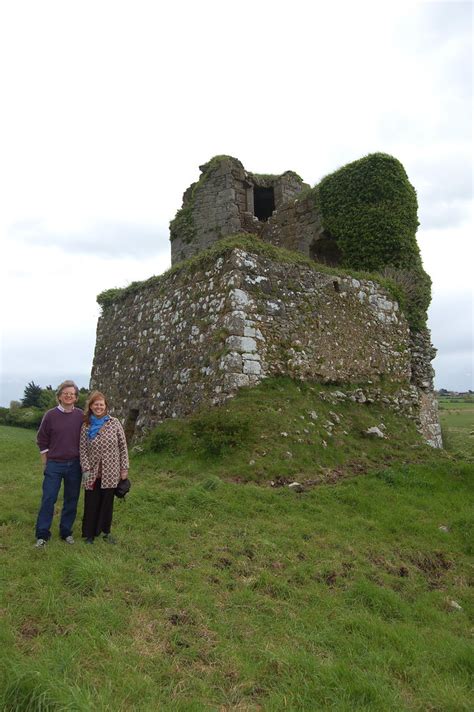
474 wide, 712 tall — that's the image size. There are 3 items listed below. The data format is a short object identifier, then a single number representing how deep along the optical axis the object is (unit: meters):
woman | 6.18
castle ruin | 11.46
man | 6.21
